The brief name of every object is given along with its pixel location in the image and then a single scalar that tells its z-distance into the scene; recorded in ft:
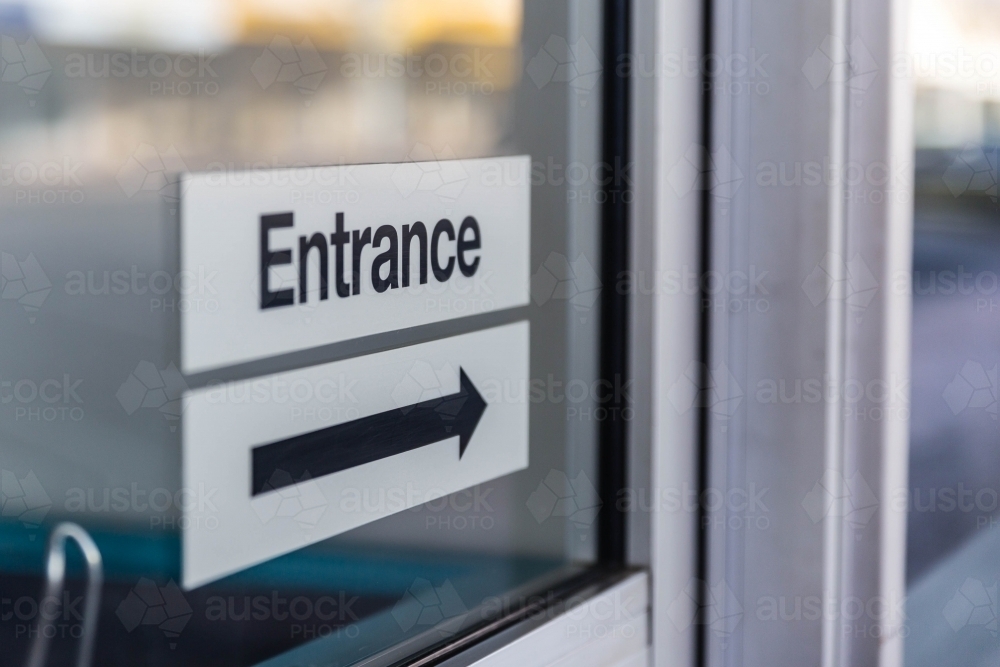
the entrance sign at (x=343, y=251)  1.77
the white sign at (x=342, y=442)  1.79
